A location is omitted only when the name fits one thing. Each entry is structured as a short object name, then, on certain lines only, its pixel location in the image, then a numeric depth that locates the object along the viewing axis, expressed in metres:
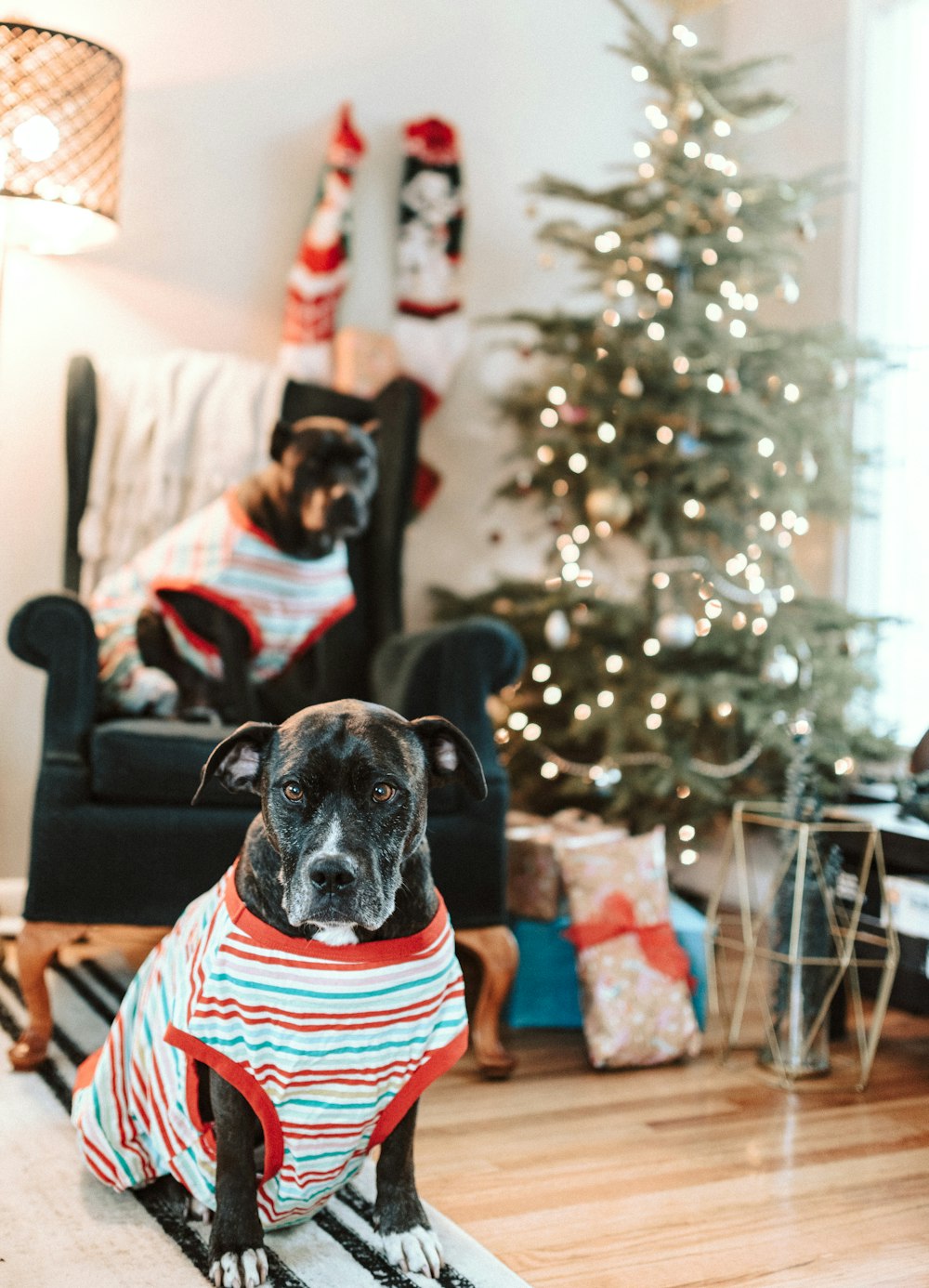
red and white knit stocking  3.42
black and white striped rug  1.49
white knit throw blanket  3.05
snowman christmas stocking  3.61
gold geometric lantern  2.34
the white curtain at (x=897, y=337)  3.38
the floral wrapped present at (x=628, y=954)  2.37
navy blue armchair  2.21
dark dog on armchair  2.50
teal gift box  2.55
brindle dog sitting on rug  1.39
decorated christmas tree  3.17
